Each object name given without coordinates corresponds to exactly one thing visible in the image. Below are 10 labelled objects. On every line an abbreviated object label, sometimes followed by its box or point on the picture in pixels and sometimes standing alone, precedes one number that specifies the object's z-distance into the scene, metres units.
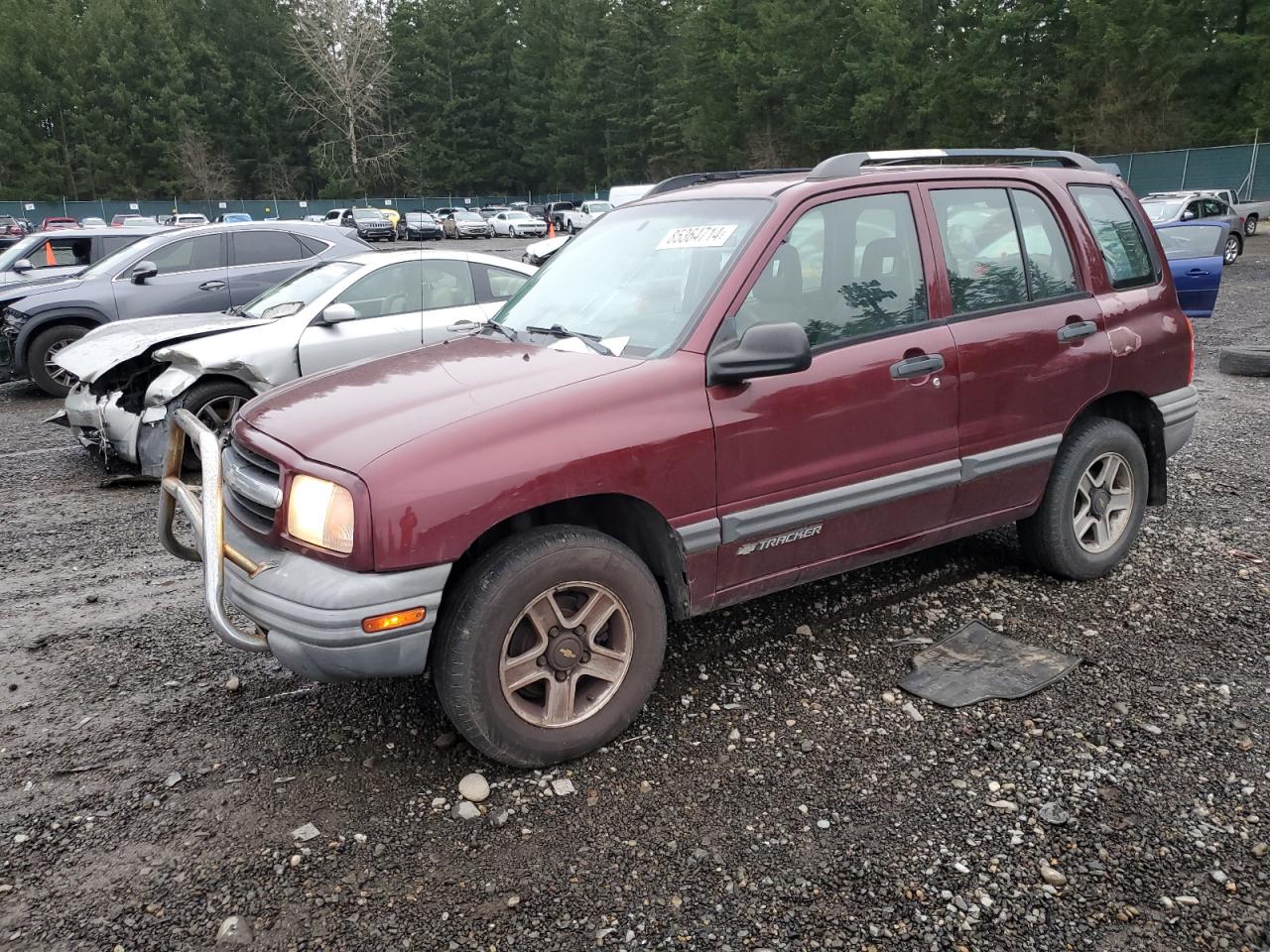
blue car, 10.60
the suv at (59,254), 11.78
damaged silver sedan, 6.65
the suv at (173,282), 9.89
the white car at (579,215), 44.41
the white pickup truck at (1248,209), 23.36
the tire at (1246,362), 9.23
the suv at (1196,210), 20.06
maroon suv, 2.87
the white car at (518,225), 47.19
